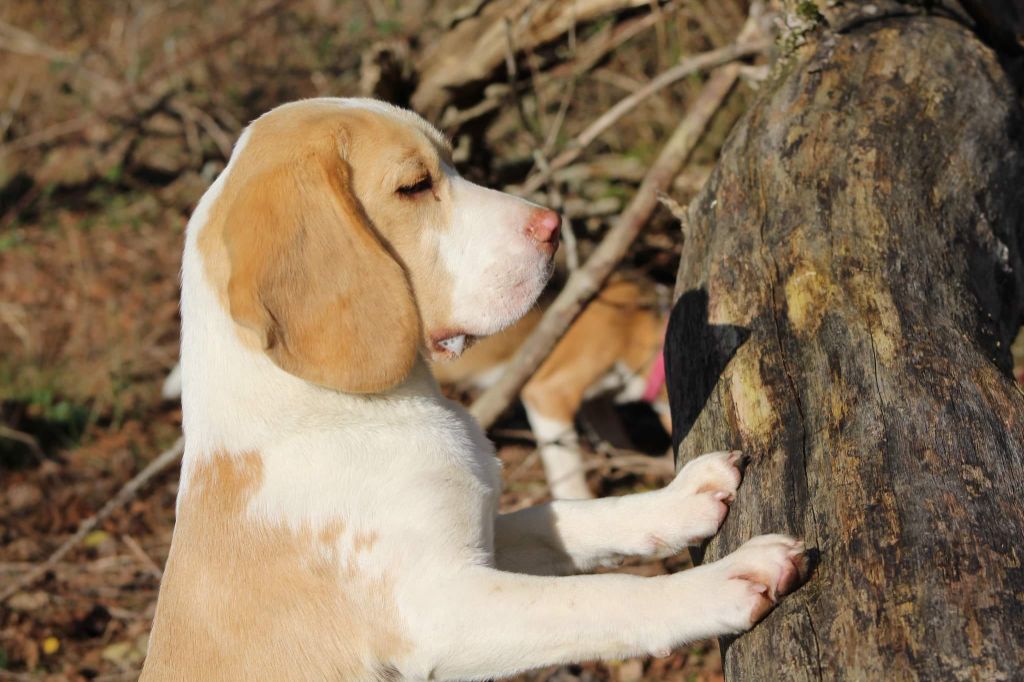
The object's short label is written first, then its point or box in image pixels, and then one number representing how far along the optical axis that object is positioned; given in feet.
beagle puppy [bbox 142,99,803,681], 8.01
